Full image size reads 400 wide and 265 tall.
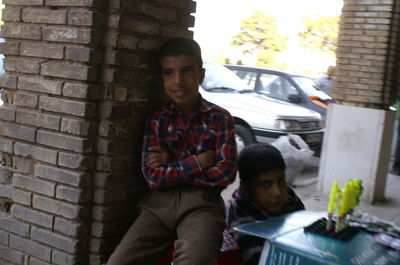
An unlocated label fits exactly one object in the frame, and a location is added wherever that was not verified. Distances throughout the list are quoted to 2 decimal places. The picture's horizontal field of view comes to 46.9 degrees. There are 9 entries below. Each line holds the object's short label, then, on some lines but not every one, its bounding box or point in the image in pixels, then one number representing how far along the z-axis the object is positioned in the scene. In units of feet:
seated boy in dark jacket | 7.57
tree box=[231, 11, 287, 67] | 92.73
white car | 23.17
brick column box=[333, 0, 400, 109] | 17.62
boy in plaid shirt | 6.93
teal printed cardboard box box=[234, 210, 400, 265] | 5.28
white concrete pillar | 17.57
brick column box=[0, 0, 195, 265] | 7.06
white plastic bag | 19.79
